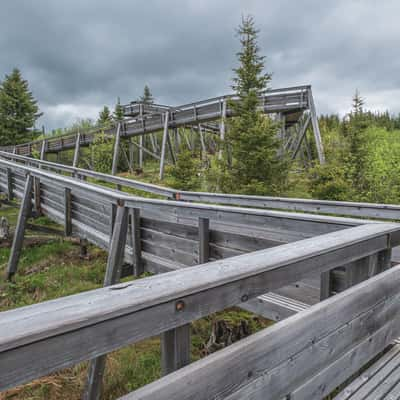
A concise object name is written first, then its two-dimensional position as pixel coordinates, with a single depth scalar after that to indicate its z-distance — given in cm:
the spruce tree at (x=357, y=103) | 1417
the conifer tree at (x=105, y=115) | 3617
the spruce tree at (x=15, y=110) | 3092
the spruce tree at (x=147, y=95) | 4241
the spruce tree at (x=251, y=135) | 967
